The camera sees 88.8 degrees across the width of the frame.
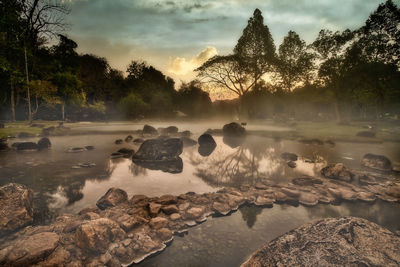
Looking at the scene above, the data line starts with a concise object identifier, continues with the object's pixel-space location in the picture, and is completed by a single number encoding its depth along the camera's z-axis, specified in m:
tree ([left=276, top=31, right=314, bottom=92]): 37.21
